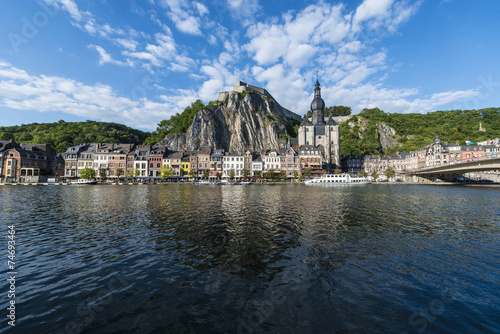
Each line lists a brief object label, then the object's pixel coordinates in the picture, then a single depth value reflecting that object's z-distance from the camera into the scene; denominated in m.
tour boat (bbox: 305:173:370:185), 82.31
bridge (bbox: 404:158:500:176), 49.66
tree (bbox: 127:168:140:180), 81.25
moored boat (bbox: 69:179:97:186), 70.88
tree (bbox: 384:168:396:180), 104.95
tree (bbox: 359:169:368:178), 108.97
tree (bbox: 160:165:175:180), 79.38
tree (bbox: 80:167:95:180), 75.56
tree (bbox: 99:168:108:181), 80.31
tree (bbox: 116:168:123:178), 79.42
